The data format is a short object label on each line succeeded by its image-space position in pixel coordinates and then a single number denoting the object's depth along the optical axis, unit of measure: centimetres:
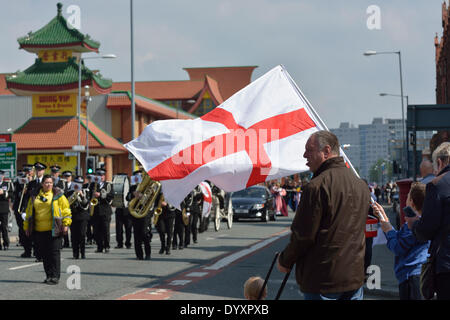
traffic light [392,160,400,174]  5136
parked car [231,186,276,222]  3281
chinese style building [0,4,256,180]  5794
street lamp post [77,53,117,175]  4164
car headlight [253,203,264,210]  3294
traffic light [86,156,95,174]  3519
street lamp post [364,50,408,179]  4312
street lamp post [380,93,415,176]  6050
